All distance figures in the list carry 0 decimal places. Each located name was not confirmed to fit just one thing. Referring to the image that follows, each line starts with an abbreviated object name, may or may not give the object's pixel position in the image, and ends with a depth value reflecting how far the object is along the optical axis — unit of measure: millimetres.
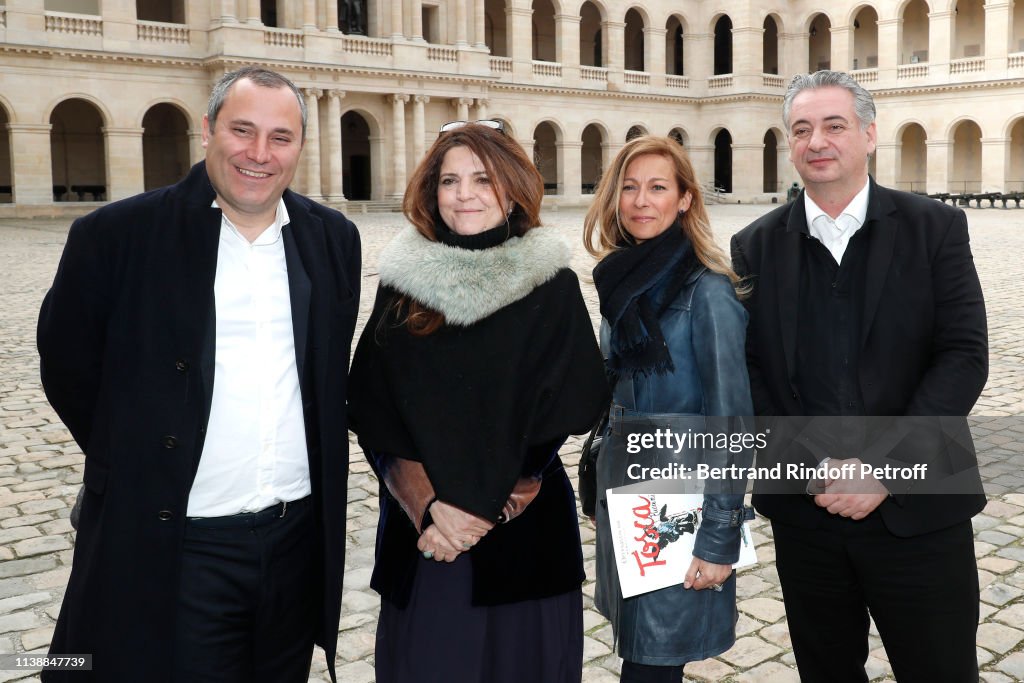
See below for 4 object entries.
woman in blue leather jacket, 2848
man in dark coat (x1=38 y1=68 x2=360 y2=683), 2588
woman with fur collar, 2713
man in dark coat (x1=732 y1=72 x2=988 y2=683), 2848
